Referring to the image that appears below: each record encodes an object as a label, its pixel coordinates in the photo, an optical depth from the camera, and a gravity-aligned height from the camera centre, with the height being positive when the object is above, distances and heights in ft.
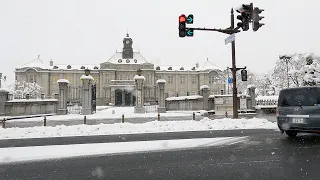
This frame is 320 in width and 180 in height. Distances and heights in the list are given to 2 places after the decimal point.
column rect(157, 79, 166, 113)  88.89 -1.00
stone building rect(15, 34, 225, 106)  262.26 +22.41
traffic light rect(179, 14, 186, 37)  41.06 +11.27
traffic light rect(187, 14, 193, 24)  40.70 +12.09
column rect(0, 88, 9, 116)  70.49 -1.21
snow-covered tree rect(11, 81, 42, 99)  223.92 +7.19
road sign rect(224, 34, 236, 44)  45.73 +10.18
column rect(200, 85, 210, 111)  83.49 -1.03
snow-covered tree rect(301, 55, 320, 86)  90.79 +7.57
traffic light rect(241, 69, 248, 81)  49.06 +3.83
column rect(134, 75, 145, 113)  88.52 +0.26
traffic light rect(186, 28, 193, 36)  42.52 +10.49
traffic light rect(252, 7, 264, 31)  39.63 +11.79
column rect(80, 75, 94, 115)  84.53 +0.19
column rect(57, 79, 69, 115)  85.51 -0.75
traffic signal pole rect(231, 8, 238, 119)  48.45 +5.09
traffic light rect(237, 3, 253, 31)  40.13 +12.71
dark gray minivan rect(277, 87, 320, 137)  27.58 -1.75
